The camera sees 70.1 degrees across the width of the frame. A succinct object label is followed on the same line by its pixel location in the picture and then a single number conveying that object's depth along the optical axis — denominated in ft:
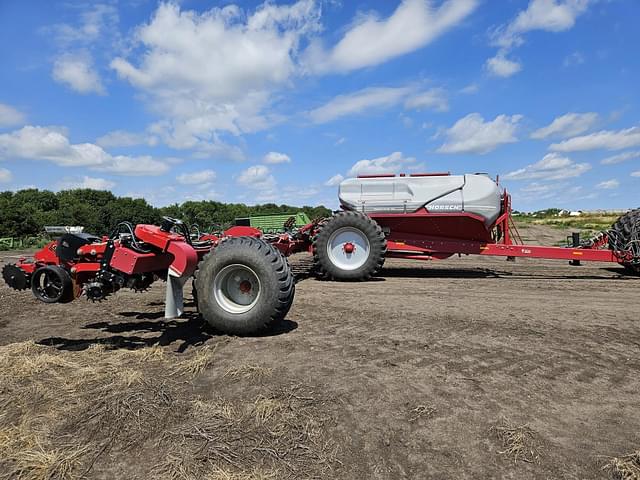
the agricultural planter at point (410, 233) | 29.73
